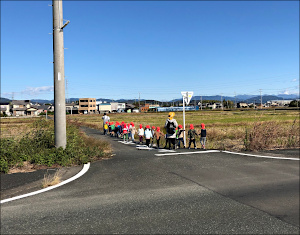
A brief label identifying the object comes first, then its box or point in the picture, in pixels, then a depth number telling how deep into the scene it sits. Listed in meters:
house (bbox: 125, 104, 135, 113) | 156.88
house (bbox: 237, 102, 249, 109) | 177.77
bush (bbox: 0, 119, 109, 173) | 7.83
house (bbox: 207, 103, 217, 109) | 173.75
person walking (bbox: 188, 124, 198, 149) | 12.38
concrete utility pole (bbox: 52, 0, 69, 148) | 8.97
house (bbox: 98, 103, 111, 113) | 137.88
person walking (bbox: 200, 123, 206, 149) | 12.35
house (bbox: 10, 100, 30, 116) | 112.02
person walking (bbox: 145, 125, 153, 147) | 12.73
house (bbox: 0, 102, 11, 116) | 113.64
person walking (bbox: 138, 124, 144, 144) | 15.17
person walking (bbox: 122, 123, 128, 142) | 17.13
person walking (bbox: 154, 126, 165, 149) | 12.96
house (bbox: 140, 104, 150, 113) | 152.18
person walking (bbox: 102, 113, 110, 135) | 23.07
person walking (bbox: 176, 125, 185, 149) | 12.44
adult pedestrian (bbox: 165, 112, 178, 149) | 10.68
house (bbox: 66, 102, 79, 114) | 126.94
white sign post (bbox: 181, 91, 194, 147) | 13.16
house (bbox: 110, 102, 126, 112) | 148.50
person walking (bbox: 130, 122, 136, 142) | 17.02
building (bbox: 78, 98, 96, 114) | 126.50
